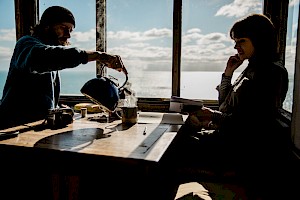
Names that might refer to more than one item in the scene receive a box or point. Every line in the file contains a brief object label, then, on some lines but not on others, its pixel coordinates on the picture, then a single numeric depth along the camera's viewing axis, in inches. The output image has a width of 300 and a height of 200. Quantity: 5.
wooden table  43.4
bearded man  65.3
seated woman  64.0
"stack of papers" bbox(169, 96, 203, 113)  81.5
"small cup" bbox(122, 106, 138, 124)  70.4
